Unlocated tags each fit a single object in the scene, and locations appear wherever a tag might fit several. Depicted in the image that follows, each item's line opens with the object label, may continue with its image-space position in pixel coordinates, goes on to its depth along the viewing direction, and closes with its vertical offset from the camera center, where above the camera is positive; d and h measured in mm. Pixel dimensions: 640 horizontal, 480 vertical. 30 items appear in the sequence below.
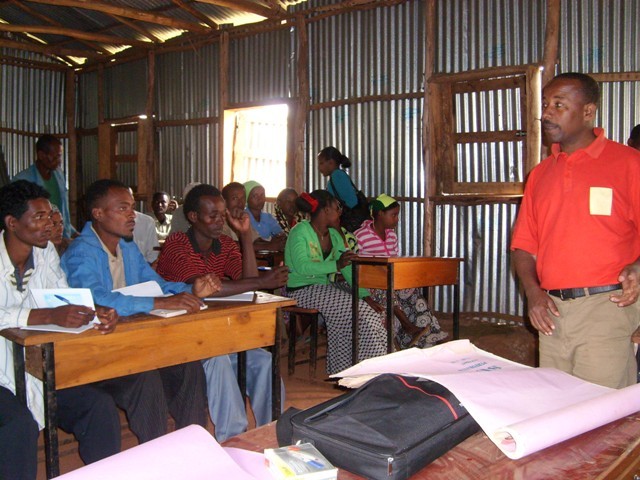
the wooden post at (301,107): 8227 +1385
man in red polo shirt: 2254 -102
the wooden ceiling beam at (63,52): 10764 +2772
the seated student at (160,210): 7773 +82
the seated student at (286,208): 7293 +87
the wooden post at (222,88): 9195 +1817
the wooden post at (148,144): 10461 +1165
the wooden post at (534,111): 6242 +985
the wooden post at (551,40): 6125 +1634
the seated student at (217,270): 3213 -297
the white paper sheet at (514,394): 1183 -372
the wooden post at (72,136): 11961 +1484
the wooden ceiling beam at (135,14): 7961 +2626
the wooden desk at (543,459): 1120 -441
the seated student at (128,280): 2832 -298
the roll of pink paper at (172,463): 1021 -395
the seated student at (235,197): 5742 +171
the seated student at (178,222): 5820 -48
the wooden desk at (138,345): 2369 -522
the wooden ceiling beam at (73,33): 9152 +2665
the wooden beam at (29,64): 11062 +2686
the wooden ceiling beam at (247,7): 7902 +2573
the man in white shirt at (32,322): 2371 -389
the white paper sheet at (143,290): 2867 -321
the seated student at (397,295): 5309 -652
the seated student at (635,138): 4801 +564
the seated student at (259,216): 7047 +1
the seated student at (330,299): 4766 -615
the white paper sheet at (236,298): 3137 -399
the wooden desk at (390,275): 4637 -441
